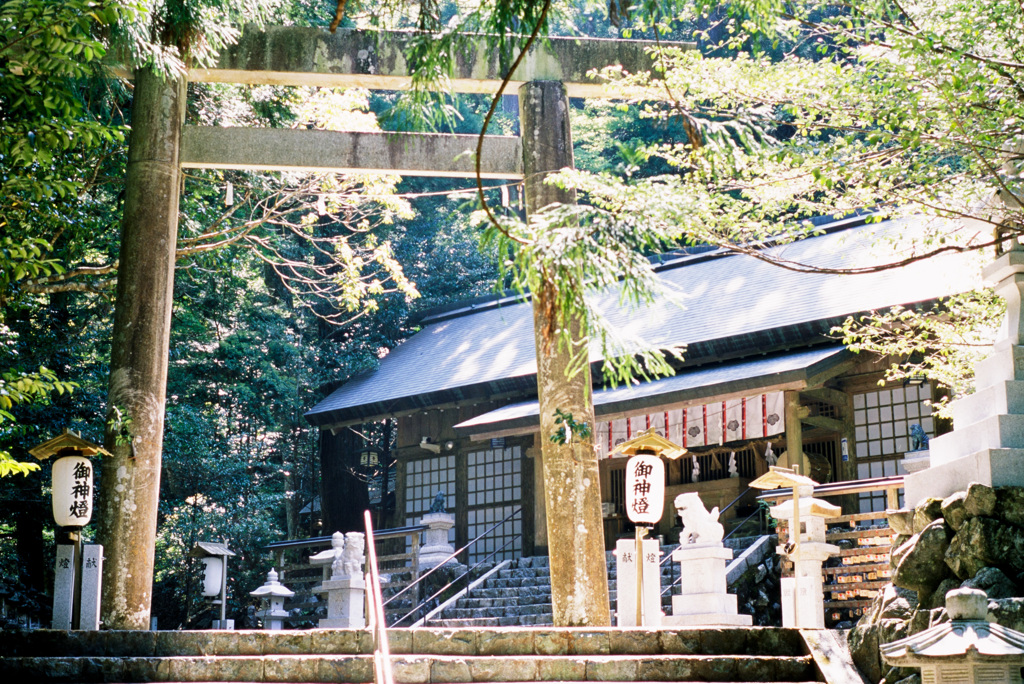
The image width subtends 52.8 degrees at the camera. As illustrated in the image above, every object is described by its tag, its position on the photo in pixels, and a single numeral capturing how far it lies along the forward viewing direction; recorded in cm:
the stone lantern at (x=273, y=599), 1513
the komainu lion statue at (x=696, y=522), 998
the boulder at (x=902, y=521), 630
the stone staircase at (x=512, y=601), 1261
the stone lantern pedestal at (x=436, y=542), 1528
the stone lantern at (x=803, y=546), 945
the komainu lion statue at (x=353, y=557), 1341
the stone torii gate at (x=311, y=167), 800
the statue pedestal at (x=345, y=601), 1338
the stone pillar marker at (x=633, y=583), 851
